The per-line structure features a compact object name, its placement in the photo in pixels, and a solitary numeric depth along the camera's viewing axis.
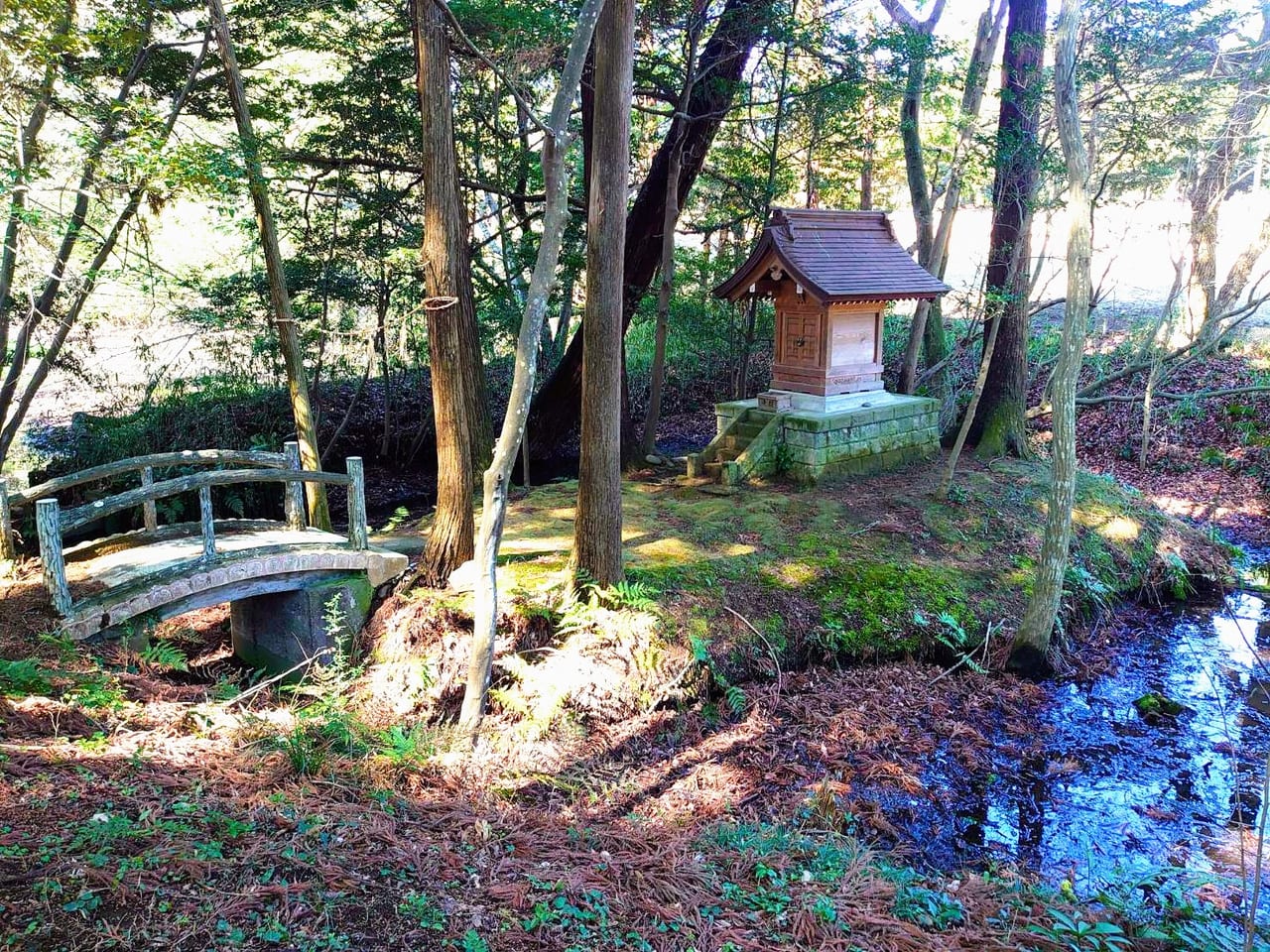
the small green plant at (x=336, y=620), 8.40
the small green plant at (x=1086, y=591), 10.33
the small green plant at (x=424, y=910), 3.94
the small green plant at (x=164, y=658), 7.35
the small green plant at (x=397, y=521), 11.19
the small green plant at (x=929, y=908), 4.66
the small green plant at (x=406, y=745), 6.12
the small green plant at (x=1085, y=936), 4.41
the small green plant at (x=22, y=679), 5.88
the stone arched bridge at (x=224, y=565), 7.17
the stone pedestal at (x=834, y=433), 12.34
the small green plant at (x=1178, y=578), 11.39
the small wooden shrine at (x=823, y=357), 12.23
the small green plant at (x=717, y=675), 8.05
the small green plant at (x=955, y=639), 9.07
